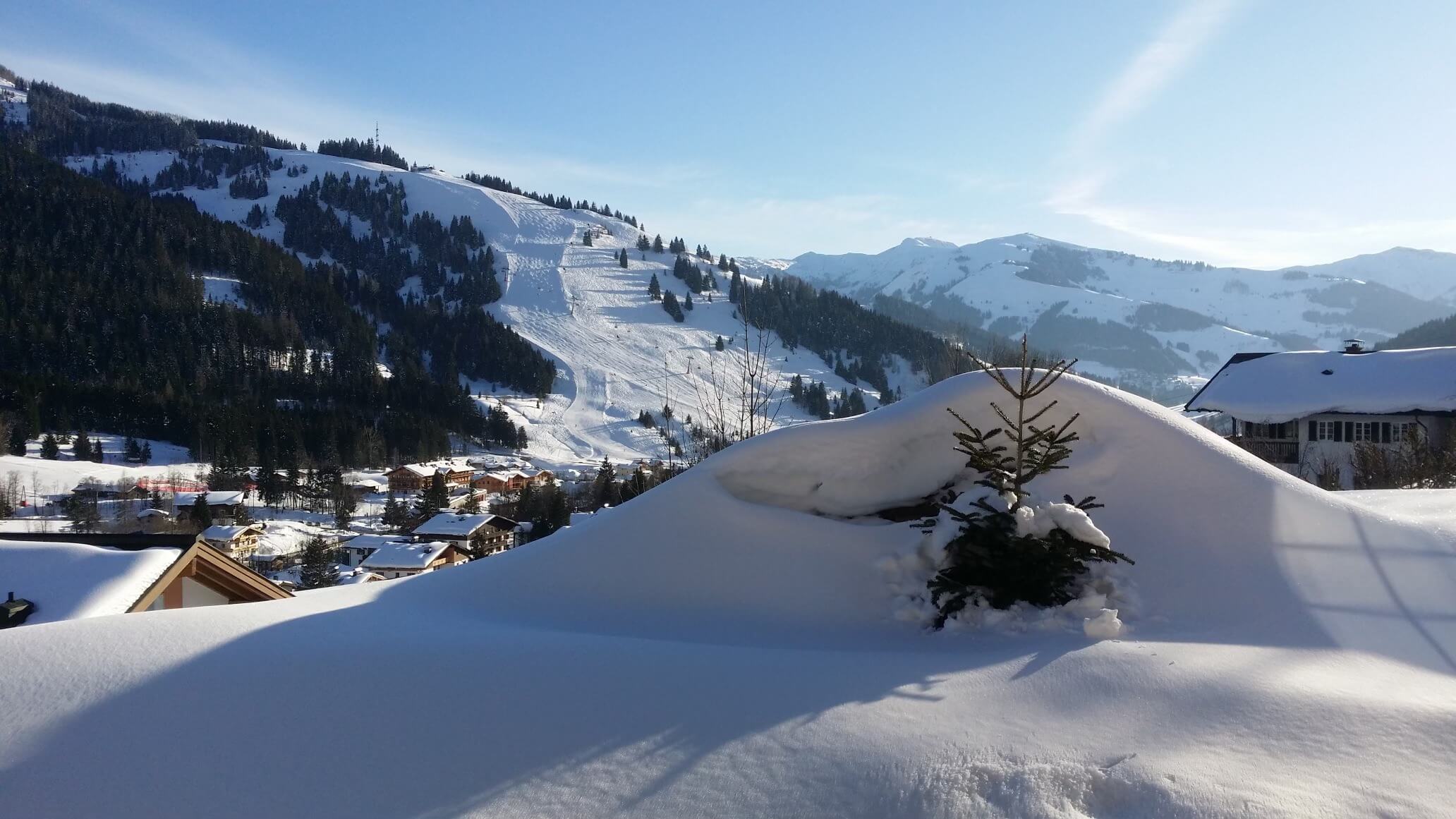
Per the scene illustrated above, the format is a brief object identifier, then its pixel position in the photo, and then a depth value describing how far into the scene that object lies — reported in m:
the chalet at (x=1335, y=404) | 25.03
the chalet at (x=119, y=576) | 9.34
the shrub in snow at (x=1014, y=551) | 4.45
